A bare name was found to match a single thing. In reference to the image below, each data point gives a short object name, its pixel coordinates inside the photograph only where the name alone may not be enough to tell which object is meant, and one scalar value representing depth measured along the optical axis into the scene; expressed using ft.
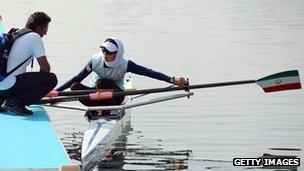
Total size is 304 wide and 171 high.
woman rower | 47.88
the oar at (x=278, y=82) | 52.20
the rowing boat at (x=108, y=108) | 41.88
